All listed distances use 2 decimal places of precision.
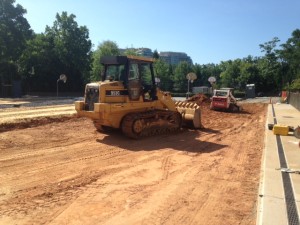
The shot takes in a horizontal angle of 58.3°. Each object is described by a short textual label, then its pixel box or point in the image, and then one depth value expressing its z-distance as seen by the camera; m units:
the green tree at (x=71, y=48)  35.58
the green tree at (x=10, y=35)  28.14
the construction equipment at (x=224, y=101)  19.45
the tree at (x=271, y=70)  57.99
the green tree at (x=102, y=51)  48.76
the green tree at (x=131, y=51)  54.08
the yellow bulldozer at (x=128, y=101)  8.88
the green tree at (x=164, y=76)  58.47
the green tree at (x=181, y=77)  60.19
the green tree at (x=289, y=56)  51.90
